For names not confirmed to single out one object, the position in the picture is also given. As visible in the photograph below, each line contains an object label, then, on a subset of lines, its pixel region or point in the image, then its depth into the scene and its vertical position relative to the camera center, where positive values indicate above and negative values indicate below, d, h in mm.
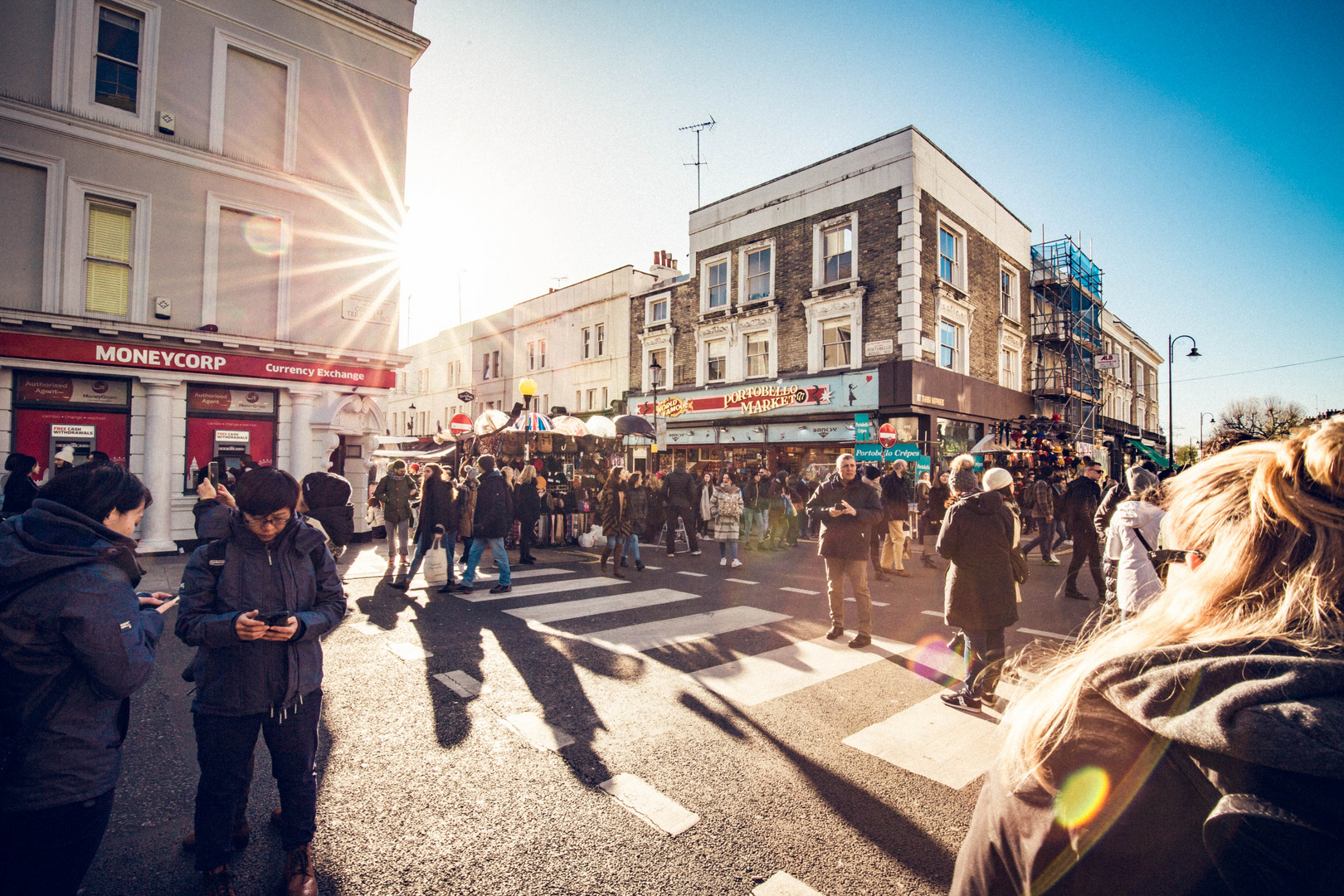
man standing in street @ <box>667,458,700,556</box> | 12914 -759
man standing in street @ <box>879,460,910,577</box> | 10664 -764
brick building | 20234 +5520
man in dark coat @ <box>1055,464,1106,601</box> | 8492 -698
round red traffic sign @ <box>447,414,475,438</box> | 15141 +694
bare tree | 27562 +3576
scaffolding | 27750 +6081
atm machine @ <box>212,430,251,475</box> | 13359 +28
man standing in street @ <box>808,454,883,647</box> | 6508 -809
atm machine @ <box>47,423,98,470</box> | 11820 +133
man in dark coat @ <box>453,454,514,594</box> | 8859 -887
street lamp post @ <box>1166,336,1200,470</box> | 27281 +4912
